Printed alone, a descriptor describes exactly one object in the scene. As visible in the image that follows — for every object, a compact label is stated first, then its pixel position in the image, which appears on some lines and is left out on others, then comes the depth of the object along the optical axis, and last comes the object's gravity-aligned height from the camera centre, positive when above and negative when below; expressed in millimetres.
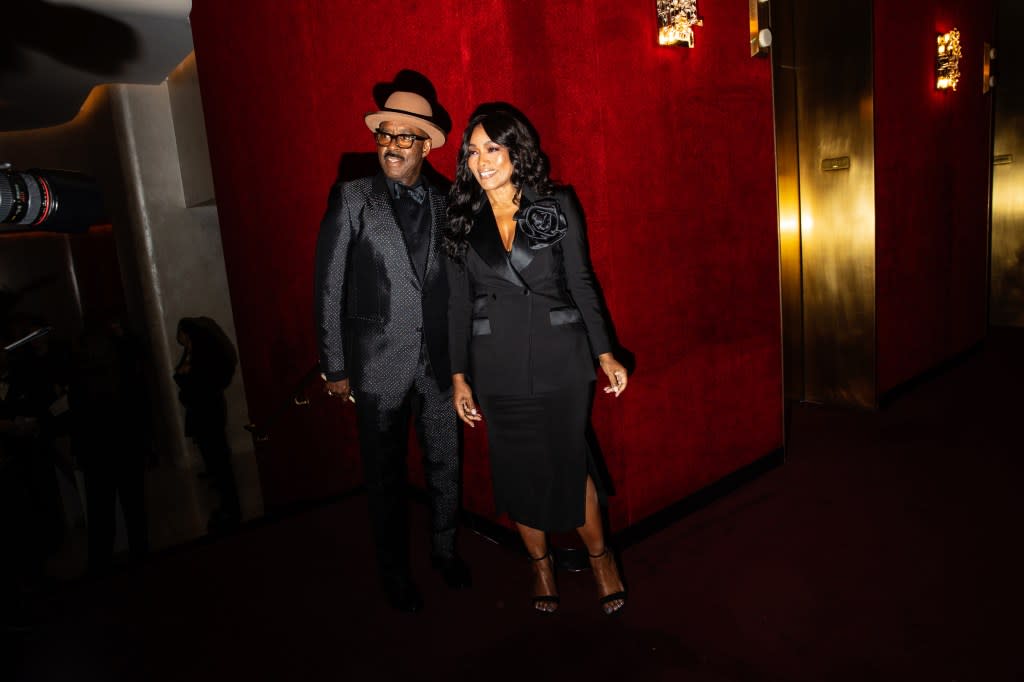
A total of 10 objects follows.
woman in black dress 2070 -285
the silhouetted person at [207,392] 5051 -986
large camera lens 2225 +256
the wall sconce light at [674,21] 2598 +740
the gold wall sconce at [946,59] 4344 +836
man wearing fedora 2232 -201
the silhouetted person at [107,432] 3914 -931
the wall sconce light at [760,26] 2920 +782
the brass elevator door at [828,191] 3805 +59
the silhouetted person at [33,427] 3891 -875
